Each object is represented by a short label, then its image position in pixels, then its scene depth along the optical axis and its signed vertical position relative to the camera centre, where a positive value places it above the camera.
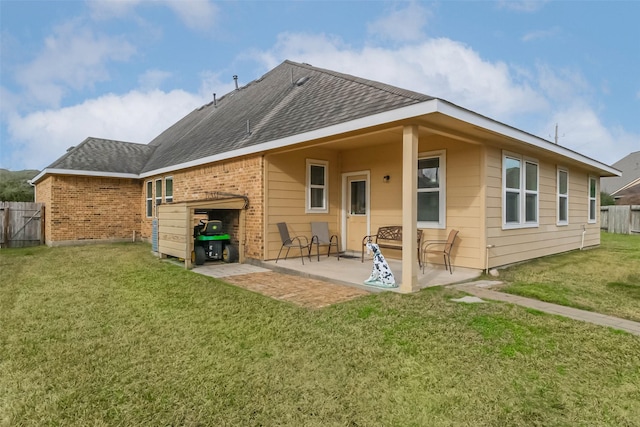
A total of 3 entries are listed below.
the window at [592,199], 12.17 +0.54
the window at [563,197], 9.88 +0.48
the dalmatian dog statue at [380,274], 5.65 -0.93
